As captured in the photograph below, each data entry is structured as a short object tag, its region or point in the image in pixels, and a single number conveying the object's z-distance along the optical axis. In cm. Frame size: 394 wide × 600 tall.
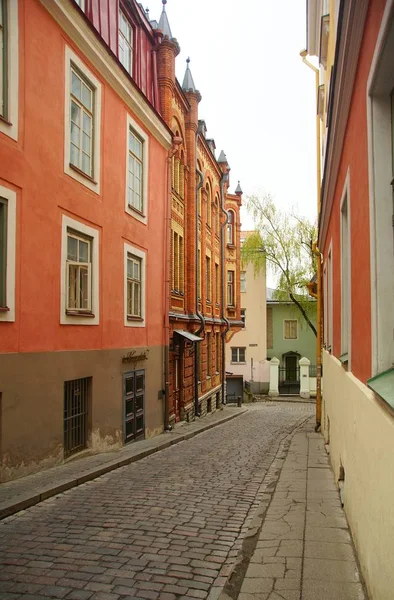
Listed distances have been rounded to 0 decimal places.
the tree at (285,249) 3497
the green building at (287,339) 4619
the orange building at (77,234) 858
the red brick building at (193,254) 1811
